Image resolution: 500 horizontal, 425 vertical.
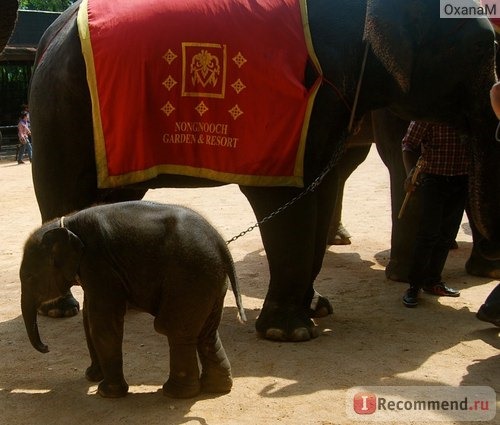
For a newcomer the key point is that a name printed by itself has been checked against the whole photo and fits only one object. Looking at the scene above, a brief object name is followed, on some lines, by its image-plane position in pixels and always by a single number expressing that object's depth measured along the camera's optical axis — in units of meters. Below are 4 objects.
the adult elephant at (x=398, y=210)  5.98
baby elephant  3.54
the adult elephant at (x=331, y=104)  4.48
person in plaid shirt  5.29
